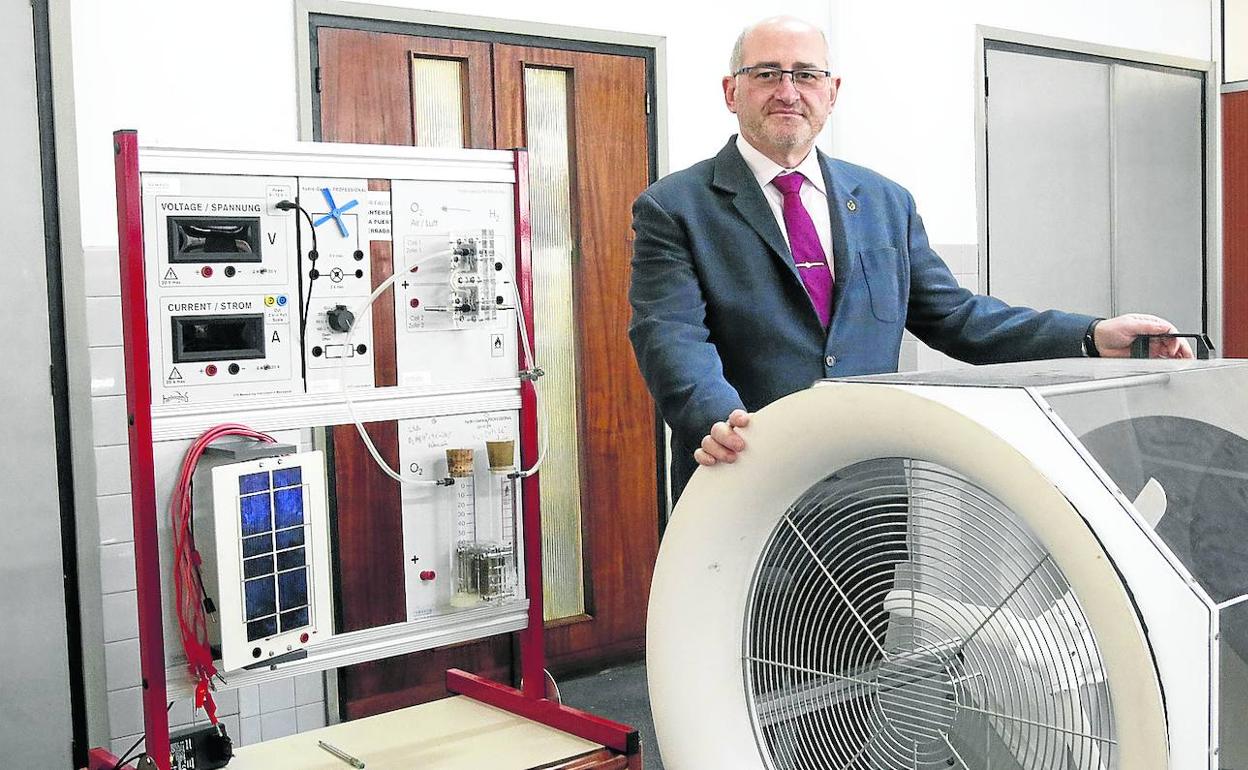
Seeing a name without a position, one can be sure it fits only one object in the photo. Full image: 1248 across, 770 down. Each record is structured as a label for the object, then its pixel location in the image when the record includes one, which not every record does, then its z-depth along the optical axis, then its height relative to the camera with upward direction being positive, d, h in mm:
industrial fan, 803 -220
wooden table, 2301 -802
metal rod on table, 2270 -788
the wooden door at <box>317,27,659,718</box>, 3357 -67
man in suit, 1918 +127
